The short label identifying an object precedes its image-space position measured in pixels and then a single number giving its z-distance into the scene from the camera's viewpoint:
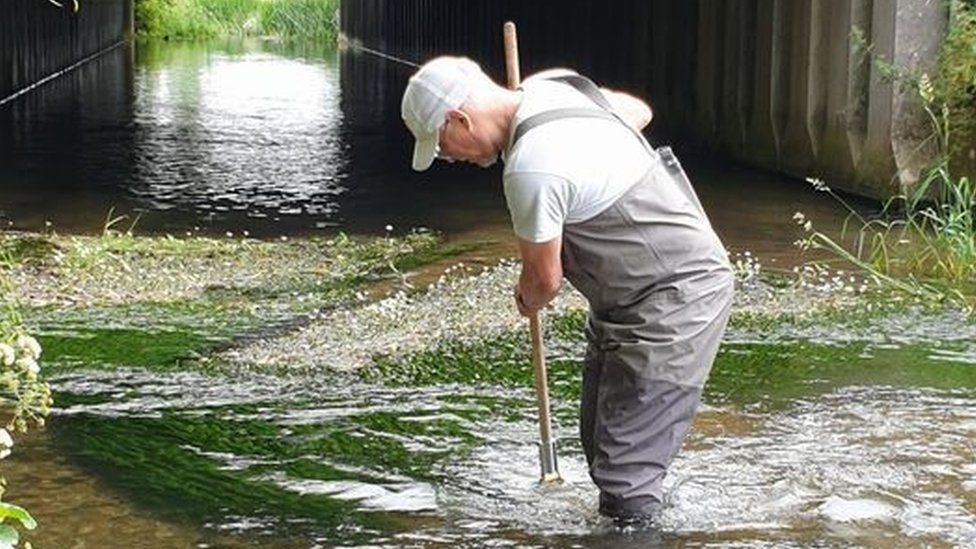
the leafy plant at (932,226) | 9.42
